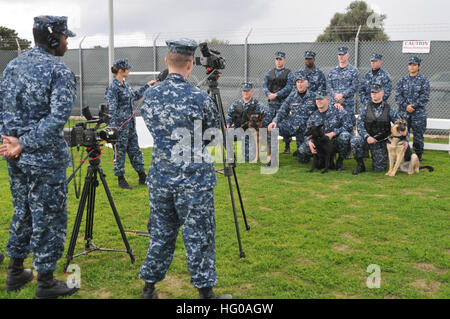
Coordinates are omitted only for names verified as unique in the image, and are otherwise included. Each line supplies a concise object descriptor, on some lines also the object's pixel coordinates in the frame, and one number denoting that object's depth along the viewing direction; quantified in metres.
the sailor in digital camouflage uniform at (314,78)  9.58
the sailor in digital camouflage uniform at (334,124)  8.55
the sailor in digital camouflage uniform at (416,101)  9.21
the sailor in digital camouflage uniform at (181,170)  3.04
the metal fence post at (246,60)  14.19
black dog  8.36
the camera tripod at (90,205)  4.00
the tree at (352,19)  34.59
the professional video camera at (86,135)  3.81
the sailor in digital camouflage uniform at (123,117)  7.04
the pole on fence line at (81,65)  16.66
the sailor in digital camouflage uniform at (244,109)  9.12
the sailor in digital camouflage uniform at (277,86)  9.66
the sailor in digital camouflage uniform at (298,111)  9.18
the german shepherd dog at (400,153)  7.97
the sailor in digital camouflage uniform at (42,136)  3.24
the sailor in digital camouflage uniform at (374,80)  9.17
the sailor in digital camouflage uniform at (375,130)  8.23
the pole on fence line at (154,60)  15.35
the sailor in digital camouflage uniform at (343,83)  9.12
